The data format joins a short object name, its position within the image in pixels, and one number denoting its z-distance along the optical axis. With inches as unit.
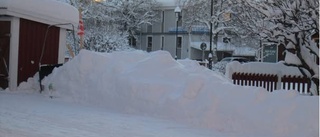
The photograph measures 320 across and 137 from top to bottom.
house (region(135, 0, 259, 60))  2059.5
